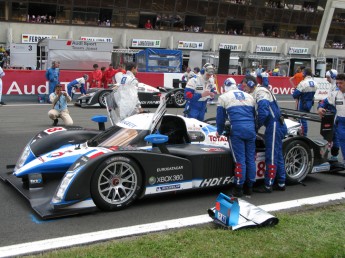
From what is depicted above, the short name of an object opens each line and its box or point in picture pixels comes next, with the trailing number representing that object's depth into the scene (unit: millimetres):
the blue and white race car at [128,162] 5223
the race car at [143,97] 16547
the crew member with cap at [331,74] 10914
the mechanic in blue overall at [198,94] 10109
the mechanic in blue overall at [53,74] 17359
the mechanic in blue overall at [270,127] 6250
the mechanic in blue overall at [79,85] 17359
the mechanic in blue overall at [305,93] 10328
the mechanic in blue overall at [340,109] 7117
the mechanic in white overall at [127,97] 8086
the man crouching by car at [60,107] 11773
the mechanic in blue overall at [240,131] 6066
